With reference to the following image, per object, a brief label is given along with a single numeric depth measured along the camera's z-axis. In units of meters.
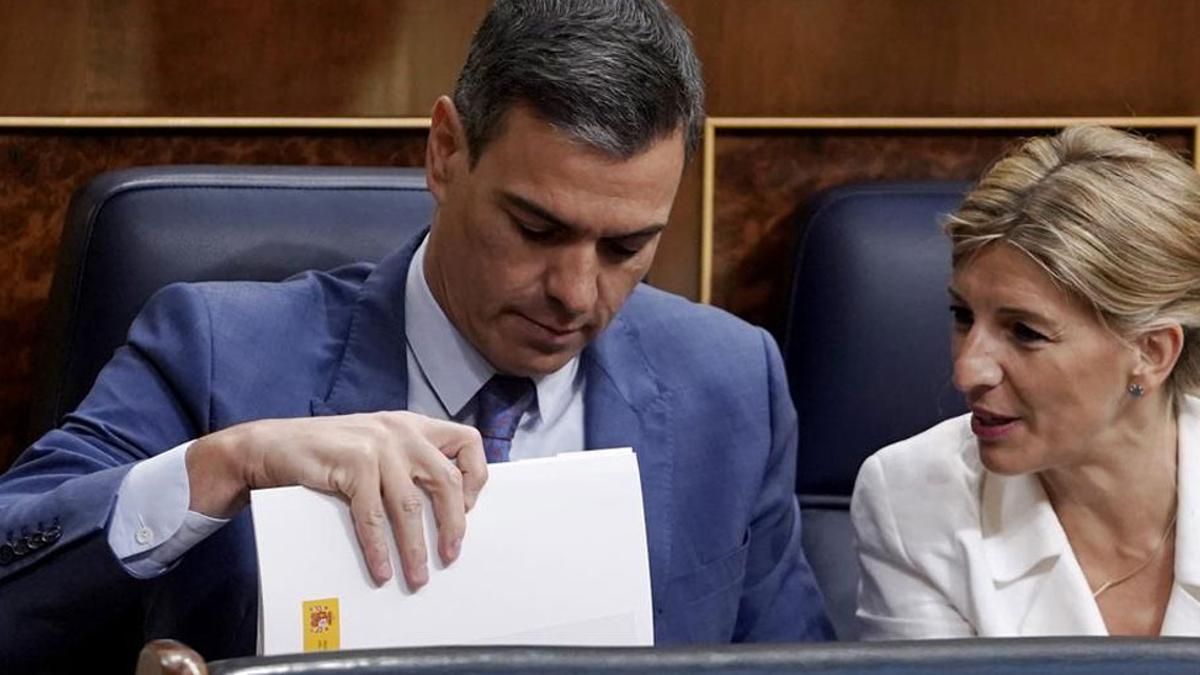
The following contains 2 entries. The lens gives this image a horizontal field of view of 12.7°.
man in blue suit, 3.40
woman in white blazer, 3.76
